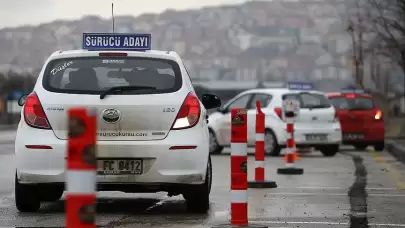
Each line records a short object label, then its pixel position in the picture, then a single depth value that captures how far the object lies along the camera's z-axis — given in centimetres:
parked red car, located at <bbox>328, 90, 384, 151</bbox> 2658
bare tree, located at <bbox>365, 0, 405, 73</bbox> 3931
